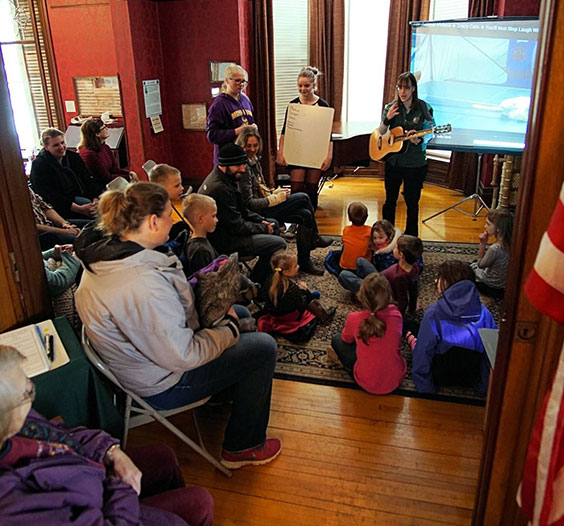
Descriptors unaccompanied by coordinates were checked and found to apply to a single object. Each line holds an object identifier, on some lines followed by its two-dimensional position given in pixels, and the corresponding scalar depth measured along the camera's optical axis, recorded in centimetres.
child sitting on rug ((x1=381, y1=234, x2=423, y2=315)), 321
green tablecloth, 163
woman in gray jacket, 174
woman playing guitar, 417
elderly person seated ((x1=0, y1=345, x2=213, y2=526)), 110
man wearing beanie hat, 327
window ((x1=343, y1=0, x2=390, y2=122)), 654
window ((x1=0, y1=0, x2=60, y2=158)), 596
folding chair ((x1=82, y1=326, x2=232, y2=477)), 174
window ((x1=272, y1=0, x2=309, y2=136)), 655
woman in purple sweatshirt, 429
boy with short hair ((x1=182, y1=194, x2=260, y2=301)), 276
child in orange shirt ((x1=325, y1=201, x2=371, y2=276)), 377
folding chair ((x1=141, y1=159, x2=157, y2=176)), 330
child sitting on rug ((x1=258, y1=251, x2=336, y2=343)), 299
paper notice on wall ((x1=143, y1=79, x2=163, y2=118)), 592
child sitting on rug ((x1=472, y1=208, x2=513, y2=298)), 344
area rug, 270
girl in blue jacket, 253
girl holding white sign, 448
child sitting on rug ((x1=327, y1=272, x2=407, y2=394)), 252
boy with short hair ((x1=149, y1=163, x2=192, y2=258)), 300
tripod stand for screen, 529
